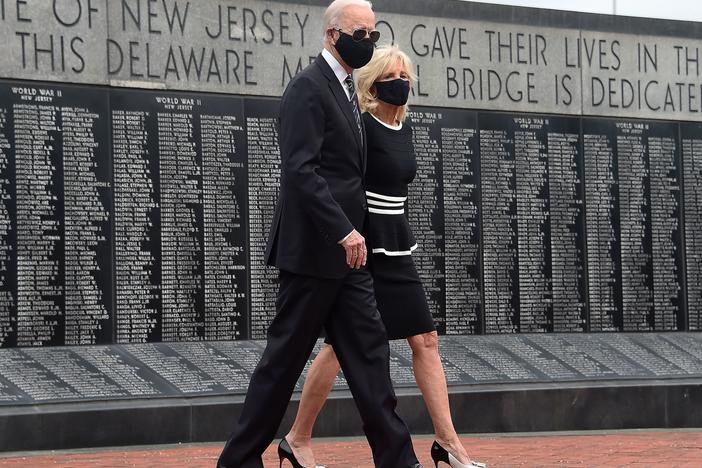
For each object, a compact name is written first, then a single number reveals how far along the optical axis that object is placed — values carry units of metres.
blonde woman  11.16
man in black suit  9.42
